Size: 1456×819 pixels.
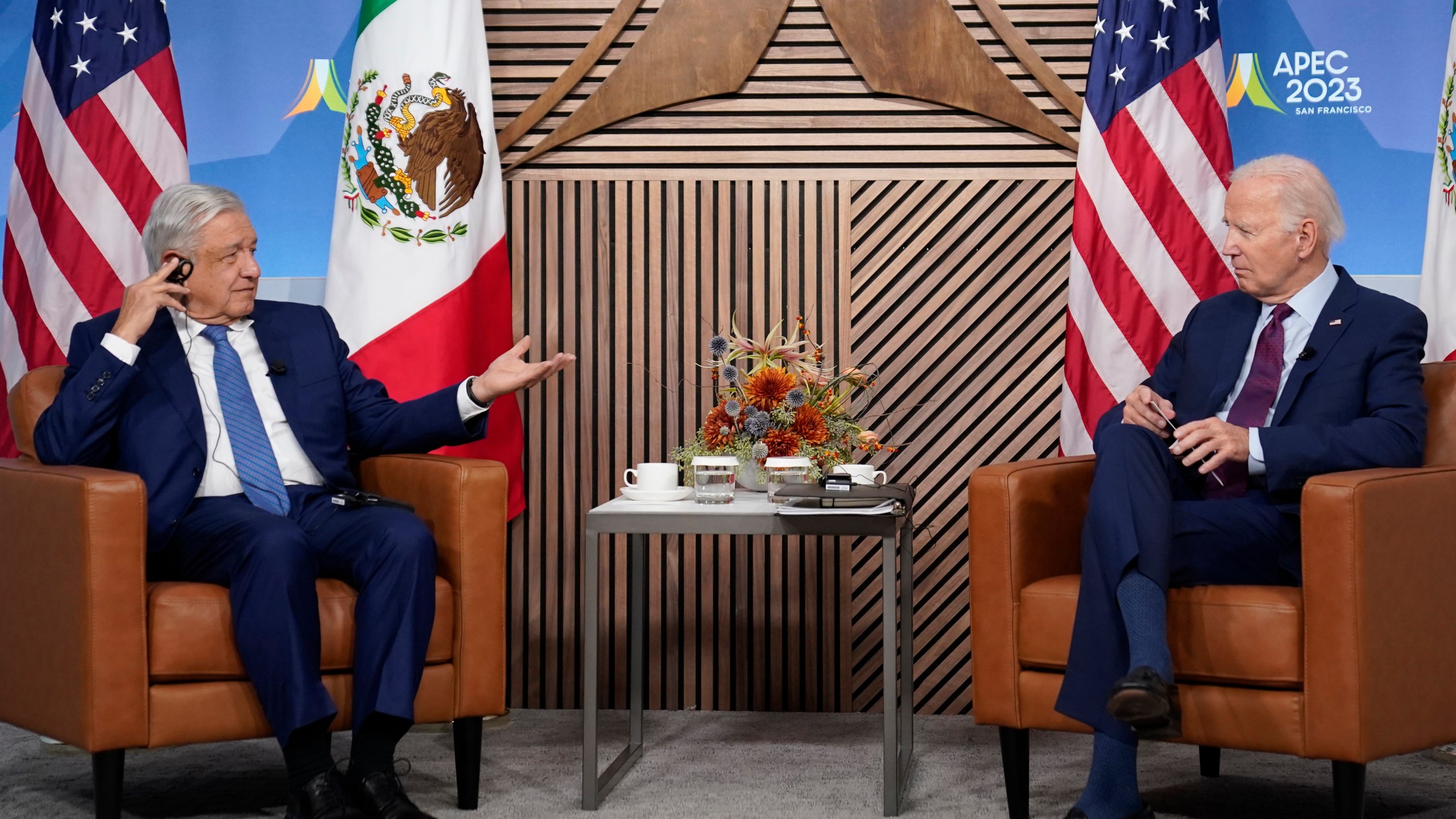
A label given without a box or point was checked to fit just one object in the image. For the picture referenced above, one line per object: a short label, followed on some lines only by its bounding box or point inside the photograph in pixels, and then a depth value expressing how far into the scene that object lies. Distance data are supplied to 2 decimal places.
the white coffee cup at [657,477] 2.76
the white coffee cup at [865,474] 2.86
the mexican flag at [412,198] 3.44
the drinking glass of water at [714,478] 2.76
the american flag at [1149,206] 3.45
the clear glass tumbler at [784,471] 2.81
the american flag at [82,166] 3.34
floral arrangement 2.94
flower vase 2.98
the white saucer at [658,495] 2.75
